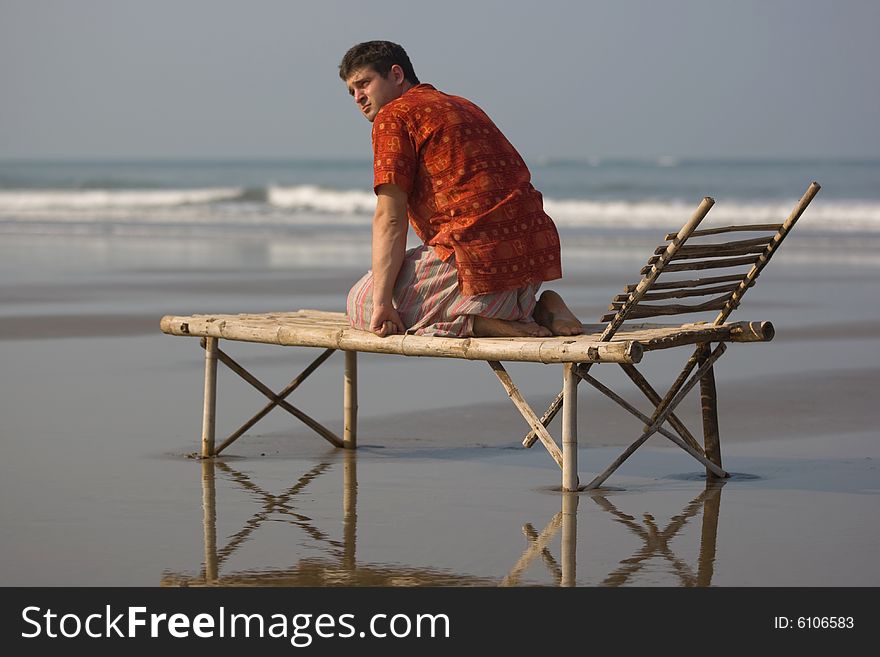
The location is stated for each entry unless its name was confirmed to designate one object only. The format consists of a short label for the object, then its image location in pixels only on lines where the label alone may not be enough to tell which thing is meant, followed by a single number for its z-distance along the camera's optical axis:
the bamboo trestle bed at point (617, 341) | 10.80
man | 11.62
